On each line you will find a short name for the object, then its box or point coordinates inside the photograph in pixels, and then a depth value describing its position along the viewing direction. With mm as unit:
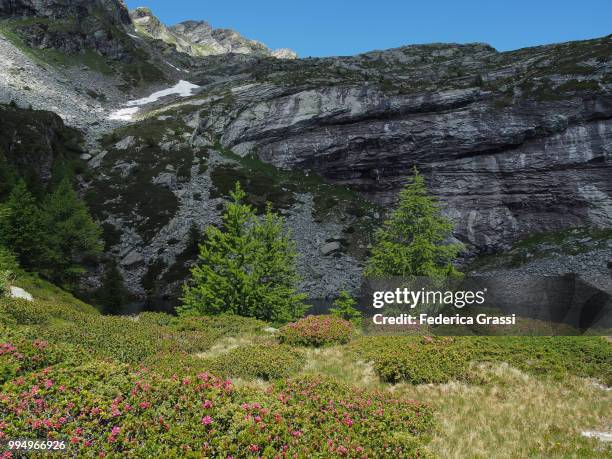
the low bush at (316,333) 17469
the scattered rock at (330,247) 56812
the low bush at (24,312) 14565
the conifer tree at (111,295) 37562
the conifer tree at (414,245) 23689
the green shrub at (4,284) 17719
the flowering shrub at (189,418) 6414
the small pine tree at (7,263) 19389
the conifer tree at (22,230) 32375
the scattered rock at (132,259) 50662
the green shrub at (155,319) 20766
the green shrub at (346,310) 24203
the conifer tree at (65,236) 36875
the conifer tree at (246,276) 23922
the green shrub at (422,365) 12312
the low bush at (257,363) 12375
